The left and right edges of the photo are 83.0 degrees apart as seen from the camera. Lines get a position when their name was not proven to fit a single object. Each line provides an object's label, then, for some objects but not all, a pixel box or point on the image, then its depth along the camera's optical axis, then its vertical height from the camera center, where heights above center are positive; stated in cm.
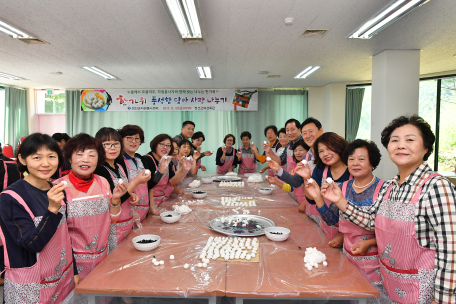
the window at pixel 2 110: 703 +81
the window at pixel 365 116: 709 +75
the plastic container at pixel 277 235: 179 -65
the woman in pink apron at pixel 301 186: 301 -47
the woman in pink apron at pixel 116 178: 197 -29
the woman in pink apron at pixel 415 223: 117 -40
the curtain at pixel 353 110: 709 +90
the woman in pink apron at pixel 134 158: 253 -17
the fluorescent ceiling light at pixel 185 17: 260 +141
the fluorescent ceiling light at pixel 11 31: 327 +145
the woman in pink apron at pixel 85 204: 166 -42
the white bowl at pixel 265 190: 327 -62
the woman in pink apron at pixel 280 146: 453 -7
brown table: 126 -72
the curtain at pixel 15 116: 708 +68
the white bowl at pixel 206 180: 414 -62
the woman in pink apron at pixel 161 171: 278 -35
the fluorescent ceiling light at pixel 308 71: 537 +157
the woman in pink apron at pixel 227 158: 553 -36
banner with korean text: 740 +121
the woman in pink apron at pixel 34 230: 128 -46
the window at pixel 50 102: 804 +119
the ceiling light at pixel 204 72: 532 +152
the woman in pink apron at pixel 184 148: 390 -10
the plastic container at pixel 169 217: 217 -65
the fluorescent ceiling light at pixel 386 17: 271 +149
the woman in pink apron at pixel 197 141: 508 +1
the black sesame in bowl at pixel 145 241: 170 -67
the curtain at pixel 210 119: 769 +68
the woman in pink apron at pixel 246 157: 559 -33
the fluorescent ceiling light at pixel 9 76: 581 +149
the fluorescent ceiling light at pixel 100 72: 535 +150
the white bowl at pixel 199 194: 306 -63
